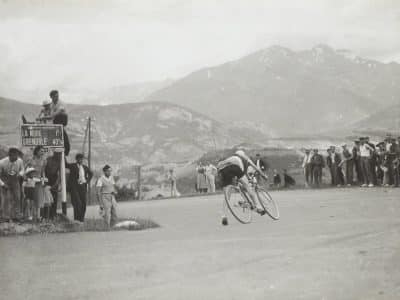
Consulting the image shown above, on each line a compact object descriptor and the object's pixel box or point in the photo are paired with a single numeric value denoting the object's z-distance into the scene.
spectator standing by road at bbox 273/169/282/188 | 27.52
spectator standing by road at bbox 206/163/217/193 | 29.94
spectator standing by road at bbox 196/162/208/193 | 30.12
